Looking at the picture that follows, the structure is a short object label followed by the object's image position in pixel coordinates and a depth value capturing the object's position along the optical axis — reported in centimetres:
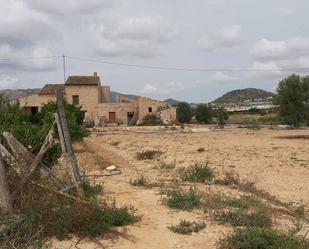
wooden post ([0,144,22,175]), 438
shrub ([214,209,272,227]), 476
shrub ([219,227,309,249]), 397
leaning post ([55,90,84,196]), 489
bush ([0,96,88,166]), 611
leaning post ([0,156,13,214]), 412
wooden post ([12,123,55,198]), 425
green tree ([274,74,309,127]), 2451
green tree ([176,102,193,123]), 4686
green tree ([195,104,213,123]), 4564
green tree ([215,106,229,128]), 3757
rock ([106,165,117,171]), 997
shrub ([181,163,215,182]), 817
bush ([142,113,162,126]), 3941
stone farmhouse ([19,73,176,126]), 4039
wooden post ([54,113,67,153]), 492
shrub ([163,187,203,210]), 552
